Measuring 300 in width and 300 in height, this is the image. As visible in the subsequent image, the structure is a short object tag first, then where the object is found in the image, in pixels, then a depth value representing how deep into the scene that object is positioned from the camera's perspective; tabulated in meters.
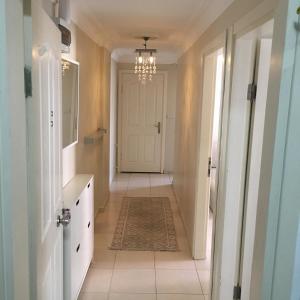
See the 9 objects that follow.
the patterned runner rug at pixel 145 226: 3.62
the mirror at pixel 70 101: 2.60
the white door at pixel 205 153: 2.96
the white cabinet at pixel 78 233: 2.17
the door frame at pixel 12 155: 0.91
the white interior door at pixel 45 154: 1.27
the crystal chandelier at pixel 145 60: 4.63
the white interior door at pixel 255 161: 1.97
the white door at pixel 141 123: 6.71
